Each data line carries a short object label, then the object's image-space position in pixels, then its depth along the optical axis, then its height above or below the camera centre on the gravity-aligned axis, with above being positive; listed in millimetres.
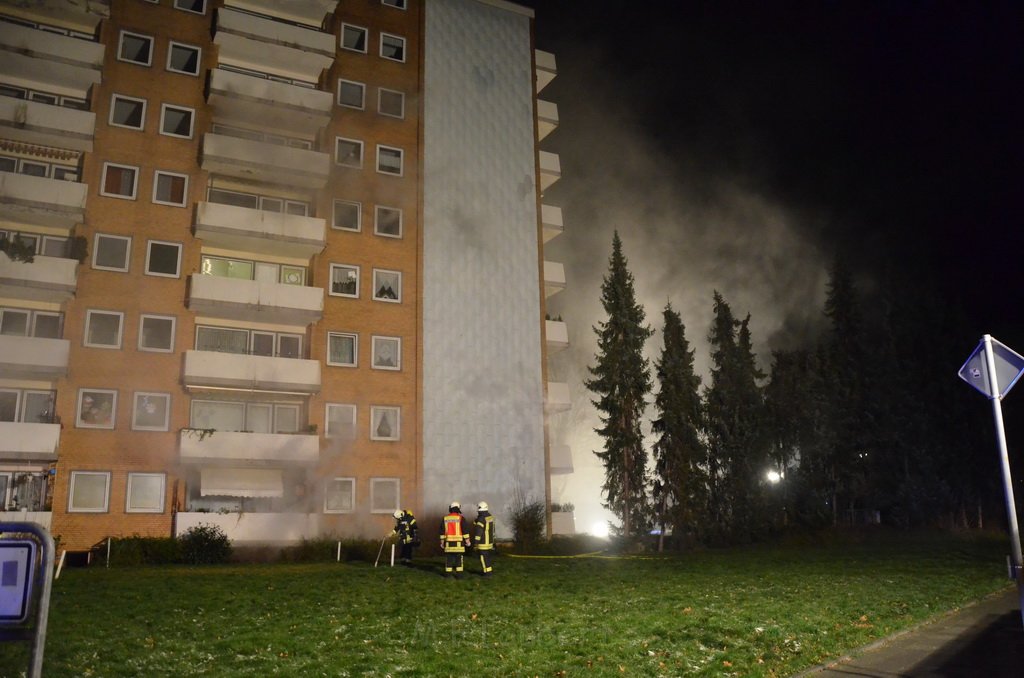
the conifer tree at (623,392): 56531 +9315
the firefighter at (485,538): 24188 -245
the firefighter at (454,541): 23734 -312
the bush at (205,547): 32031 -504
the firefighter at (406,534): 27984 -110
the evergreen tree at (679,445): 50031 +5077
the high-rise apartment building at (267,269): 36844 +13039
